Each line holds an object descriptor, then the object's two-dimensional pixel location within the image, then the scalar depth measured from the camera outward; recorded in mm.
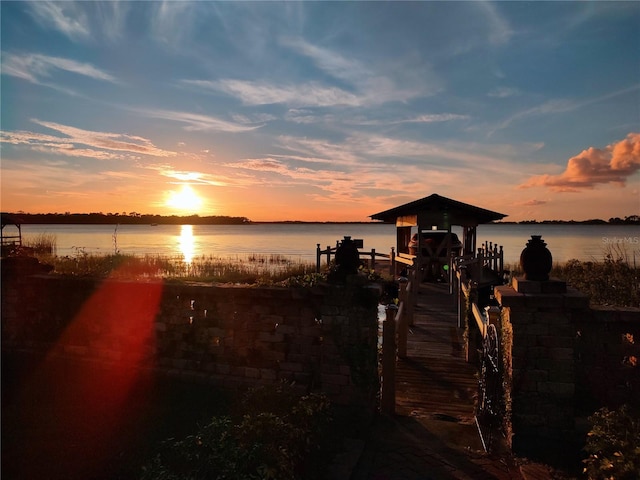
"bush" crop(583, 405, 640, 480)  3840
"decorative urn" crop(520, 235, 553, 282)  5281
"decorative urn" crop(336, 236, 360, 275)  6199
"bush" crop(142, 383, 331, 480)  3973
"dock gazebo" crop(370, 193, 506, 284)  18720
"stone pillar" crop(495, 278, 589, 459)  5168
